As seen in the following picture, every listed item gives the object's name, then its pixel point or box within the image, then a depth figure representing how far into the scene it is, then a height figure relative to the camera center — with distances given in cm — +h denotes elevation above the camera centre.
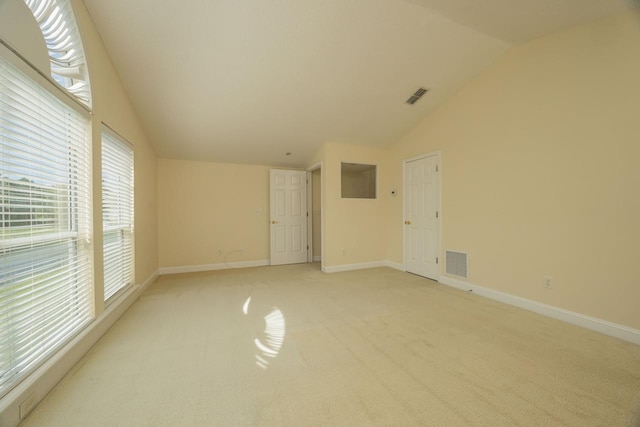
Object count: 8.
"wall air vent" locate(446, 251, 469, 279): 335 -82
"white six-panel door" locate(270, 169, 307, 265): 500 -13
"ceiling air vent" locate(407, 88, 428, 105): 333 +170
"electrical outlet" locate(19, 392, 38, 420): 123 -107
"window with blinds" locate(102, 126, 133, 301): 235 -1
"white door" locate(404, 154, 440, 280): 382 -11
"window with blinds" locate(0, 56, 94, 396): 125 -8
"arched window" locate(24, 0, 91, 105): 155 +126
